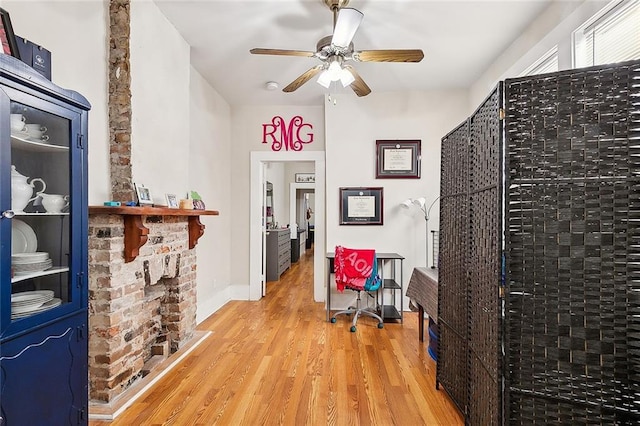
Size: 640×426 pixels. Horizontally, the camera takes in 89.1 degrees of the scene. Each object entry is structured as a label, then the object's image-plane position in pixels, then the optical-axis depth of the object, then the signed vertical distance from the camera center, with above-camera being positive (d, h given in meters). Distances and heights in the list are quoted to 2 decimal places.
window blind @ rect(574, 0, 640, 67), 1.90 +1.13
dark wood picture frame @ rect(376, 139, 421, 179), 4.34 +0.74
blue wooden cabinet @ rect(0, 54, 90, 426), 1.30 -0.18
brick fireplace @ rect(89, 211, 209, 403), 2.05 -0.63
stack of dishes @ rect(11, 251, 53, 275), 1.40 -0.23
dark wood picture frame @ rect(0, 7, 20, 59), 1.42 +0.77
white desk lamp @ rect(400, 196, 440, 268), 4.24 +0.08
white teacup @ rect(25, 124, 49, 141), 1.45 +0.37
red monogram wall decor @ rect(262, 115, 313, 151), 4.78 +1.16
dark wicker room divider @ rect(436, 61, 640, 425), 1.34 -0.16
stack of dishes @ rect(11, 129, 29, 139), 1.36 +0.34
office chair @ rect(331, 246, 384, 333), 3.57 -0.64
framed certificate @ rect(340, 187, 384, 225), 4.34 +0.08
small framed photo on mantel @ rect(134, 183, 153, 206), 2.30 +0.12
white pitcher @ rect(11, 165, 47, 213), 1.37 +0.09
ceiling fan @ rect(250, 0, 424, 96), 2.28 +1.21
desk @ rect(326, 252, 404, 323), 3.86 -0.88
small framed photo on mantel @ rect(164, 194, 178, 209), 2.73 +0.10
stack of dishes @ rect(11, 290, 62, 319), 1.39 -0.41
